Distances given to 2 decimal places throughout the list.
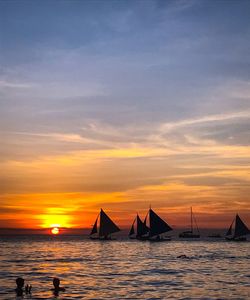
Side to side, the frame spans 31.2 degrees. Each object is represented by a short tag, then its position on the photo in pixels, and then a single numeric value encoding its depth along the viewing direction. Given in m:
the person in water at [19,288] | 37.38
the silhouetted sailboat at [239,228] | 153.76
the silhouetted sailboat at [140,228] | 158.12
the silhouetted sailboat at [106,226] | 150.00
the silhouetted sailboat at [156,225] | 138.38
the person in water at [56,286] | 38.88
